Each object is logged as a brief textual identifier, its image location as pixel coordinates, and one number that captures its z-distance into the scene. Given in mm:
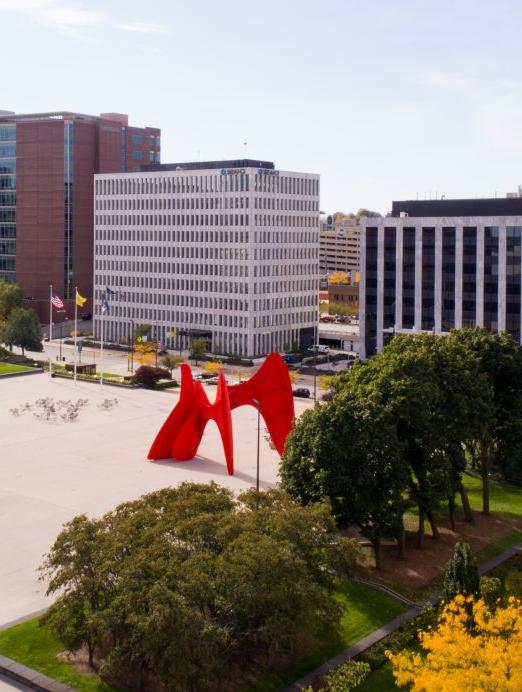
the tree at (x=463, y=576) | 40156
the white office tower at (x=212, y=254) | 130875
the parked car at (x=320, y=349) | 136875
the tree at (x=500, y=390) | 59031
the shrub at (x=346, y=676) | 35781
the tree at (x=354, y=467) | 45562
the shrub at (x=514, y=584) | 44541
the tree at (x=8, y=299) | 146562
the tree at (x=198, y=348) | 128000
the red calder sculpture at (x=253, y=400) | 66250
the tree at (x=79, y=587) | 35594
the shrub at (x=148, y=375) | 104312
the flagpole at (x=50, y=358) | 113475
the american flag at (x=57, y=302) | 108550
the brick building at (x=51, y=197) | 161625
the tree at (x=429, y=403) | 49375
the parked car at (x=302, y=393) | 100000
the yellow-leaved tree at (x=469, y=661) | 25359
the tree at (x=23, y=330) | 127562
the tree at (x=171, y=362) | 113312
